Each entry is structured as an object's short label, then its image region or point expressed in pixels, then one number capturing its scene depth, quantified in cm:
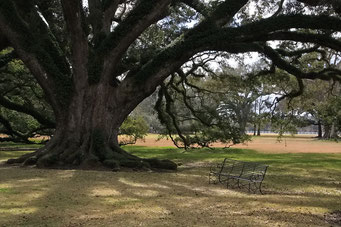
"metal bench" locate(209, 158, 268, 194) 965
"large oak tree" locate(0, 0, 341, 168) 1279
